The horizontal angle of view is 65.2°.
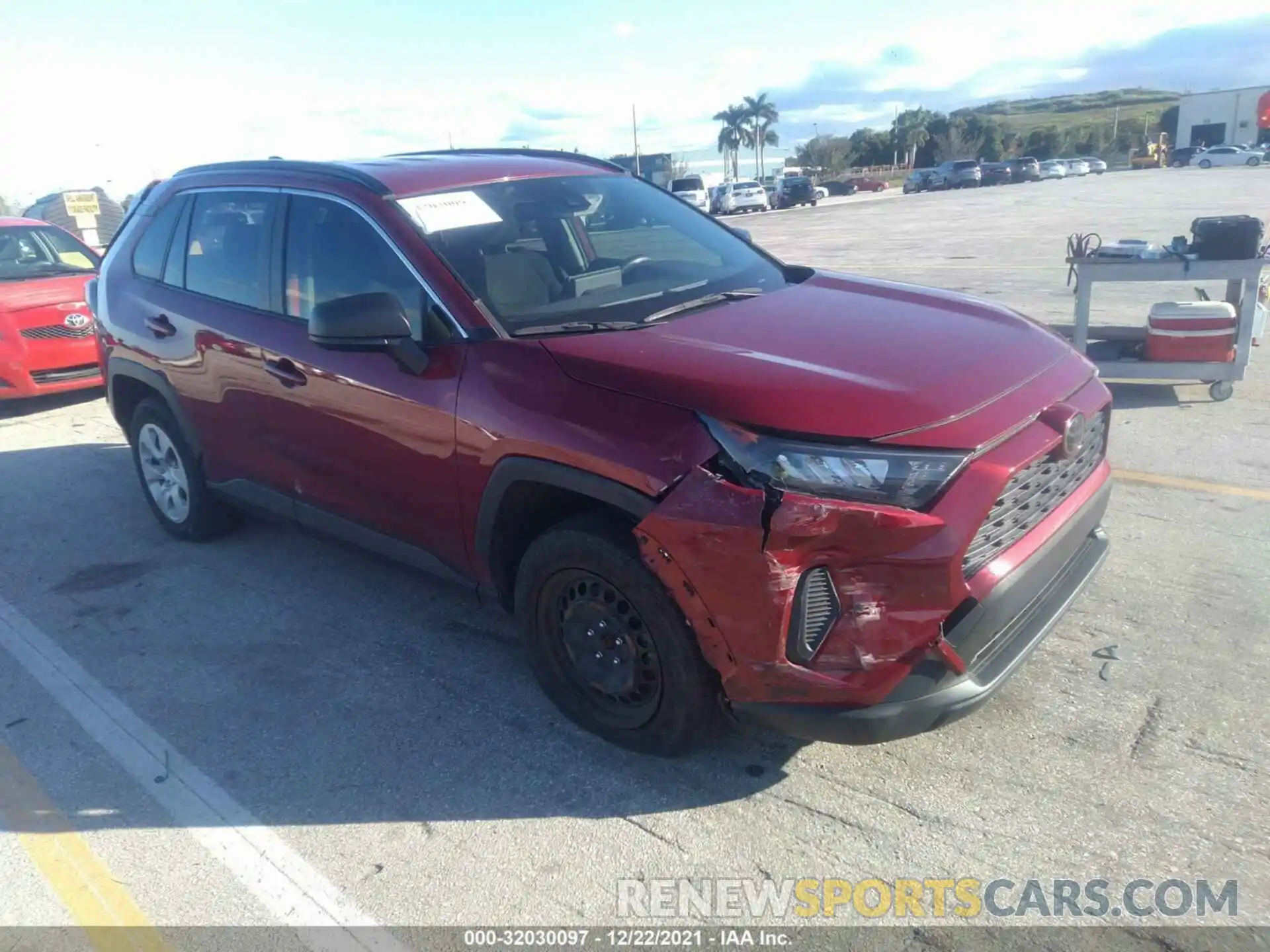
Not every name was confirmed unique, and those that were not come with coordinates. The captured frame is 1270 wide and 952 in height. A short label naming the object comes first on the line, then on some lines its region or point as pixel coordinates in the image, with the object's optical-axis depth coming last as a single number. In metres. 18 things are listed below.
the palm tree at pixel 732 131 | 102.25
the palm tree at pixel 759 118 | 101.94
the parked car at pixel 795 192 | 48.00
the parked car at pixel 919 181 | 60.06
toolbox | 6.61
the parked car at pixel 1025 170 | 62.69
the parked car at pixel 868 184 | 66.00
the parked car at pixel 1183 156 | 70.44
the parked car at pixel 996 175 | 61.25
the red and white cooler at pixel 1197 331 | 6.70
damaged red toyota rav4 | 2.62
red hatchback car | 8.44
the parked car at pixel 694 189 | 44.67
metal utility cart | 6.63
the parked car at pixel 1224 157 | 61.44
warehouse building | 91.38
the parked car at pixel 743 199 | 46.25
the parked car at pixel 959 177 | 59.03
